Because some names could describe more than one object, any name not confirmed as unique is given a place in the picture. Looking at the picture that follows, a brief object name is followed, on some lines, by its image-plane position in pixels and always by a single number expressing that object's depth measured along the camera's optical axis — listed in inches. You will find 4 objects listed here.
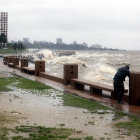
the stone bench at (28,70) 830.7
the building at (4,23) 5807.1
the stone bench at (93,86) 442.7
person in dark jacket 393.1
